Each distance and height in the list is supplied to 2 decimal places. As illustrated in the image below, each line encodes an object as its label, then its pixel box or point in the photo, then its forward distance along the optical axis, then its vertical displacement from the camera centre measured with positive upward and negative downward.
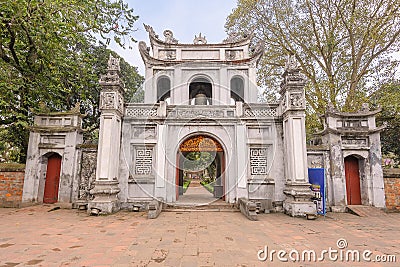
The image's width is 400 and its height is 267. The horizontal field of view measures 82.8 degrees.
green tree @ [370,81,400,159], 10.05 +2.78
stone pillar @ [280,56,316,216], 7.64 +0.86
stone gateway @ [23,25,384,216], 8.37 +0.72
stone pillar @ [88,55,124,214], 7.74 +0.79
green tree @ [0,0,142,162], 6.58 +3.93
